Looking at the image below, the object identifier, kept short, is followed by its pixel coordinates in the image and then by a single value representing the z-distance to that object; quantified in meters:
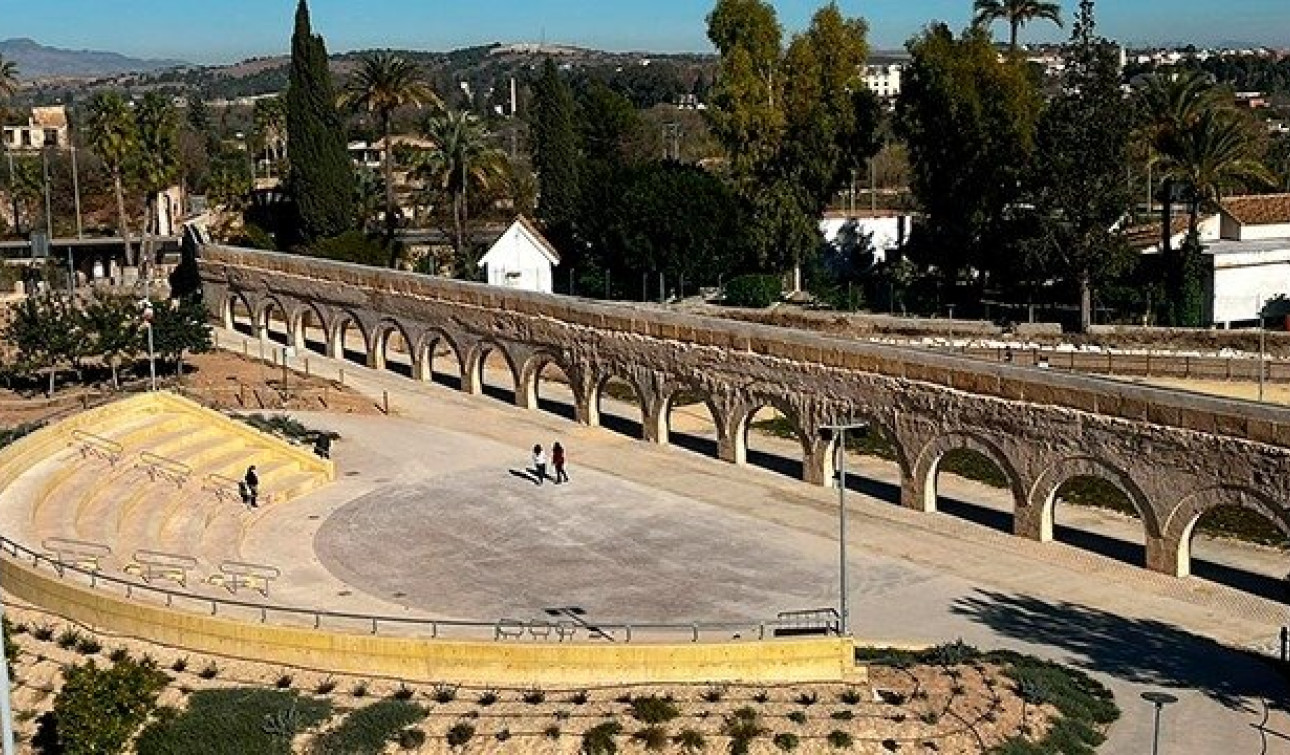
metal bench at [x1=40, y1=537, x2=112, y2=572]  30.61
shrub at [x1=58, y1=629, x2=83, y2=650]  27.52
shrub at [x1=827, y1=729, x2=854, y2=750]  23.42
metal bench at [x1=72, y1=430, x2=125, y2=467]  39.81
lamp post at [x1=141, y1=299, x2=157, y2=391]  47.59
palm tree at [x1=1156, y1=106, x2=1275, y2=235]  60.16
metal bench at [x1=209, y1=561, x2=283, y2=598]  31.60
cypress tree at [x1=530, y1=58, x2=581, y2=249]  79.94
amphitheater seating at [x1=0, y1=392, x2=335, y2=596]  32.62
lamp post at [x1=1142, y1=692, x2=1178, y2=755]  22.18
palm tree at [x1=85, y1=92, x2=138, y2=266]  75.56
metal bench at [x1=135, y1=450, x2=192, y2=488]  39.34
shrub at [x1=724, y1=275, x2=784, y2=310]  69.62
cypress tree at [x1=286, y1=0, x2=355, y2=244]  71.62
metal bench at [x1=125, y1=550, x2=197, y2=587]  30.59
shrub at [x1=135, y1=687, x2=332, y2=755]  23.75
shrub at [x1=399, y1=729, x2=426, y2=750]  23.67
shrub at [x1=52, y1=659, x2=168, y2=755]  23.72
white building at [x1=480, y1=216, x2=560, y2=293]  71.38
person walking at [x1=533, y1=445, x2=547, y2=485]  43.16
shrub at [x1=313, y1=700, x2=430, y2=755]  23.59
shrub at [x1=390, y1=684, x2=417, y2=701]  25.20
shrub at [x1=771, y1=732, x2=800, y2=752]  23.33
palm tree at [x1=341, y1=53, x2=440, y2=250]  76.38
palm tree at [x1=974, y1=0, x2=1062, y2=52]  75.19
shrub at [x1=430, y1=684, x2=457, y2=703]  25.05
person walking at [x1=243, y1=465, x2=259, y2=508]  39.62
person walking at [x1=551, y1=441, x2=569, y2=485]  42.72
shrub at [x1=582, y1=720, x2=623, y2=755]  23.39
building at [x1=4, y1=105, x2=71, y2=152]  129.88
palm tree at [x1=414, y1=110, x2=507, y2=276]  72.00
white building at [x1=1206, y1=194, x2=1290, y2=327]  62.34
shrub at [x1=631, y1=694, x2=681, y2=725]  23.97
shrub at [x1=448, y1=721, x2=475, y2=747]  23.75
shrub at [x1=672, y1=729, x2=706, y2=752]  23.39
